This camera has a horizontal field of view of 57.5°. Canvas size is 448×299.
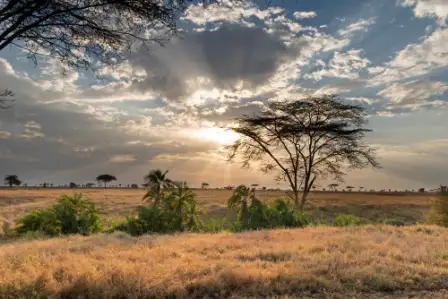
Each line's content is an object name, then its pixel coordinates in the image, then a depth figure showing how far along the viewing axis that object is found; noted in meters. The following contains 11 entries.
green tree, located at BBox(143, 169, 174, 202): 18.58
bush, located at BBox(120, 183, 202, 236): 16.10
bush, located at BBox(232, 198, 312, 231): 17.80
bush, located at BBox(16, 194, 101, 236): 16.56
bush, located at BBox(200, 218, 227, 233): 17.67
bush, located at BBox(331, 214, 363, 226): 20.41
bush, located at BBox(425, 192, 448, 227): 21.38
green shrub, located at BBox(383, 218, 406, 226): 20.95
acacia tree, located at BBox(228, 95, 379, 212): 26.47
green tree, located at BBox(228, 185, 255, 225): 18.28
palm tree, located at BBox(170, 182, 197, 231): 17.34
